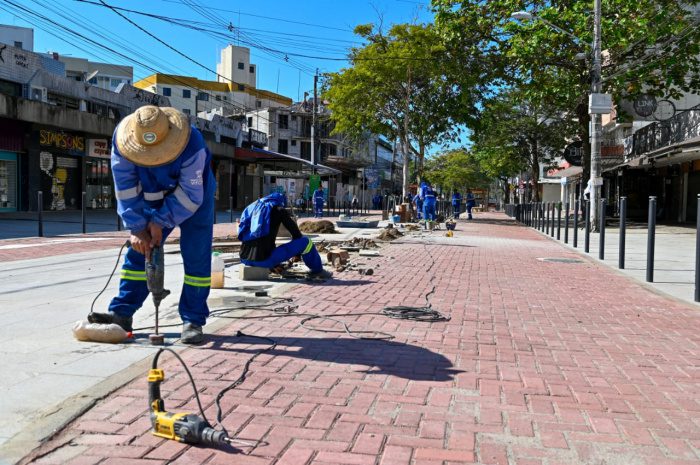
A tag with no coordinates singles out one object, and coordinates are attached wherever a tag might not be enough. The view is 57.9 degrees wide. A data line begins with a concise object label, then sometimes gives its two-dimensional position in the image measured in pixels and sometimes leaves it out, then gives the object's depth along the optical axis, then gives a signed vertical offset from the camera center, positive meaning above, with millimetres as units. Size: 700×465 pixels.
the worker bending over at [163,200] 4418 -4
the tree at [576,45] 21156 +5884
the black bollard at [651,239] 8989 -451
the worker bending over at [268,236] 8109 -449
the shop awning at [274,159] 38062 +2684
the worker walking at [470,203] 38031 +119
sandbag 4695 -996
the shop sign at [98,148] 29675 +2412
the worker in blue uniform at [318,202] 33156 +20
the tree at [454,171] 88688 +4780
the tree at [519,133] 35312 +4318
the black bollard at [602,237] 12422 -599
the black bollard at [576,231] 14859 -617
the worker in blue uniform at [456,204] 36188 +44
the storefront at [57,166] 26109 +1375
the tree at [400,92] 32094 +6062
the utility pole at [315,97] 40947 +6744
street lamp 20438 +3351
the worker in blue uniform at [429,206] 24484 -70
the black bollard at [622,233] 10691 -438
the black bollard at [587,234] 14316 -626
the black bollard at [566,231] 17208 -683
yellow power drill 2986 -1079
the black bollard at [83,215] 15789 -435
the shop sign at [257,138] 49791 +5396
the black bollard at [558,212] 19102 -190
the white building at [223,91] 78375 +14051
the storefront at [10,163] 24156 +1348
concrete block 8359 -950
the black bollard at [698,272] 7504 -752
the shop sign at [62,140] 26391 +2500
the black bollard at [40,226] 14515 -669
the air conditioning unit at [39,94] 26047 +4344
